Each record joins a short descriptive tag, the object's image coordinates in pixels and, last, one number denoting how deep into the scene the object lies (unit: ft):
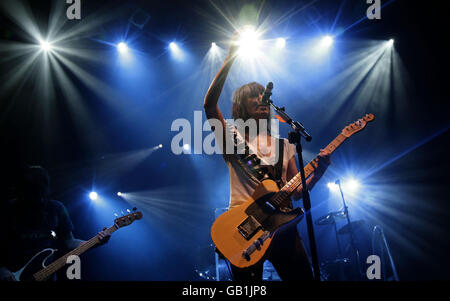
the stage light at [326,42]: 23.93
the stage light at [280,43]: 24.12
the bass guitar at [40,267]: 11.02
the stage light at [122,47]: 23.14
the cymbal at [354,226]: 21.42
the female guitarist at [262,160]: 6.54
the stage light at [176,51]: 24.49
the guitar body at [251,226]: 6.35
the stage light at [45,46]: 20.79
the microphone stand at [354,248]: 18.93
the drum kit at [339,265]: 20.14
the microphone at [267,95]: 6.75
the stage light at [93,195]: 25.74
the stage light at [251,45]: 23.68
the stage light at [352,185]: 26.74
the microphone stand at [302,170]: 5.85
